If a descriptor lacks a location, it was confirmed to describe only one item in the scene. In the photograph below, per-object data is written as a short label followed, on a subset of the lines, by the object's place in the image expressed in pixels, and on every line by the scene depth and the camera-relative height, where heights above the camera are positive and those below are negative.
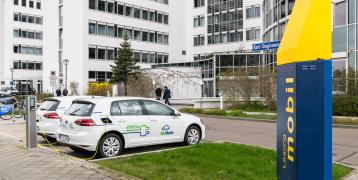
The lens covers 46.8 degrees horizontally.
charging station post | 11.28 -0.89
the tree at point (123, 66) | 47.28 +2.82
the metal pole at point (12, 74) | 74.49 +3.02
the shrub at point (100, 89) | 46.00 +0.16
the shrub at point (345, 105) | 19.35 -0.73
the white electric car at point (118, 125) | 9.86 -0.87
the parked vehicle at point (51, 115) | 12.64 -0.75
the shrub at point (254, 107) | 24.50 -1.01
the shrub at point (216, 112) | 22.91 -1.25
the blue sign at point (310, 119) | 2.76 -0.20
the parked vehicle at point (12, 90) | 61.21 +0.10
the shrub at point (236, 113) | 22.17 -1.25
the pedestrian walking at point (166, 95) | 29.19 -0.34
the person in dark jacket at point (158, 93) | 29.72 -0.20
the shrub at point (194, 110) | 24.81 -1.25
